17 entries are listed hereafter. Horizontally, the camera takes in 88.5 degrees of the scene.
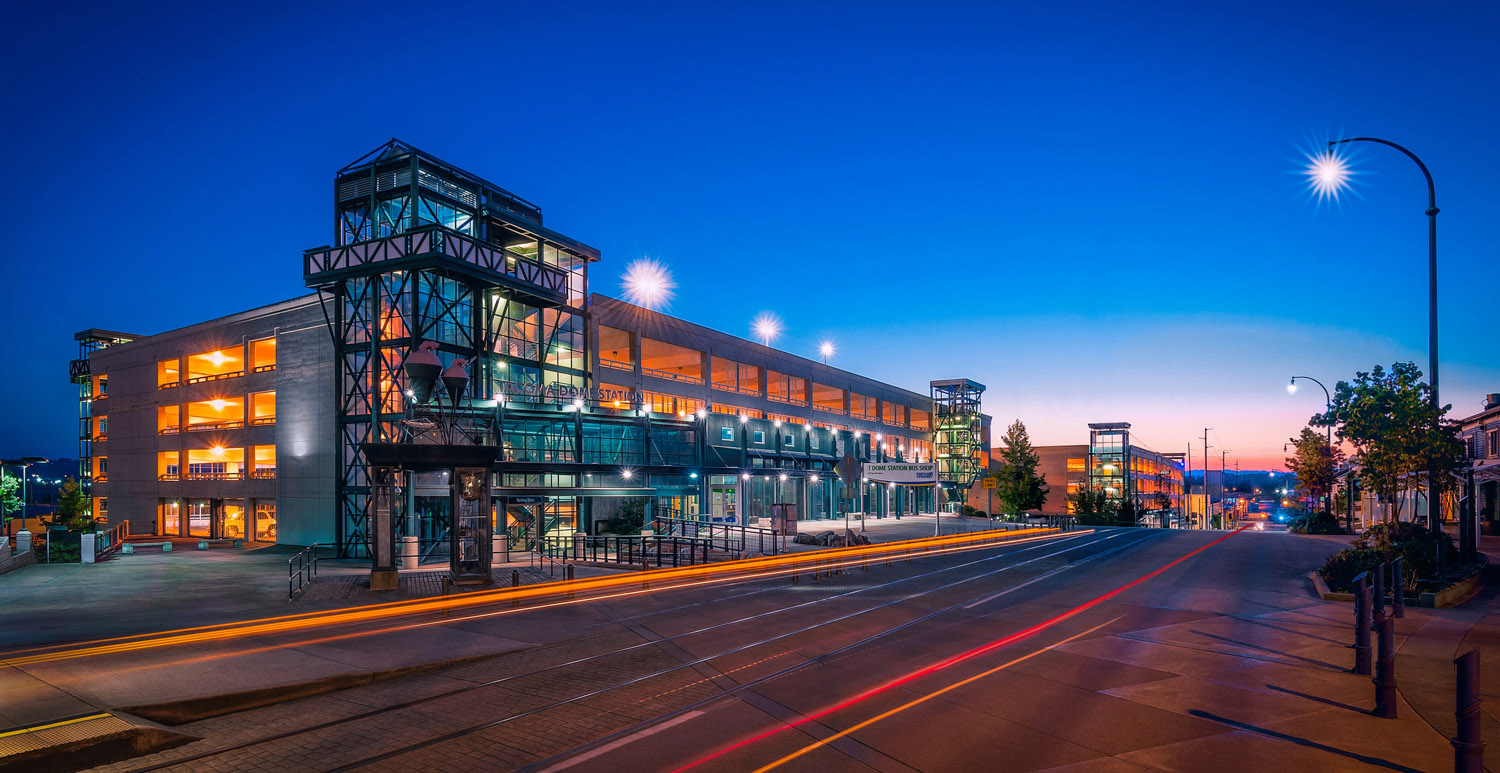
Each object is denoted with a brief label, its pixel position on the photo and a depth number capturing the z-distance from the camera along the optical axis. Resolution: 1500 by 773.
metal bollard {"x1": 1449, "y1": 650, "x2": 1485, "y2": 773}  5.61
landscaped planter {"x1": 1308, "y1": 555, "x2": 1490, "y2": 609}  15.61
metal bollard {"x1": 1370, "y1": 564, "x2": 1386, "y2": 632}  8.96
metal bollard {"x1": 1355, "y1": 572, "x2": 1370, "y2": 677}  10.39
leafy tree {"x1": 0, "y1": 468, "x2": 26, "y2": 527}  58.87
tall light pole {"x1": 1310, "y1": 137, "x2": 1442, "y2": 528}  18.08
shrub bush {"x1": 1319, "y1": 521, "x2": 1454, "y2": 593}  17.66
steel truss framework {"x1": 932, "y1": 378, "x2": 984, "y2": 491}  94.94
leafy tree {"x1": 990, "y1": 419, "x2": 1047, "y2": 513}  65.62
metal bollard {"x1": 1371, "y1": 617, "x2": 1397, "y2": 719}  8.49
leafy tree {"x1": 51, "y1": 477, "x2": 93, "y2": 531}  58.75
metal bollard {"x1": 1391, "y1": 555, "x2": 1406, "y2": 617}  14.22
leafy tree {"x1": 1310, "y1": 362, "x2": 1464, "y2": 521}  19.84
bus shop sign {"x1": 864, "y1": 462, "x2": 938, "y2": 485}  55.12
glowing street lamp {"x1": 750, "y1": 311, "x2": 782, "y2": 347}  64.38
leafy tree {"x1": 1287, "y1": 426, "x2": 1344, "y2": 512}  50.88
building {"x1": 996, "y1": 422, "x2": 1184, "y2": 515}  113.50
